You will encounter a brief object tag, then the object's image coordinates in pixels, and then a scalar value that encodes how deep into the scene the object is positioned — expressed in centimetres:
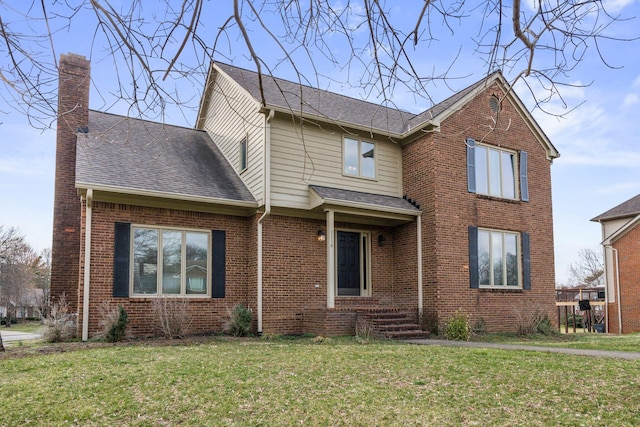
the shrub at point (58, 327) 1077
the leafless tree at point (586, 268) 4834
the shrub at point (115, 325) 1049
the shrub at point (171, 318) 1117
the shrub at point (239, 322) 1174
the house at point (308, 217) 1167
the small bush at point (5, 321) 2948
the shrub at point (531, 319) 1382
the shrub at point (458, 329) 1221
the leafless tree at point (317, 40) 362
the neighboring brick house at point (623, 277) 2056
